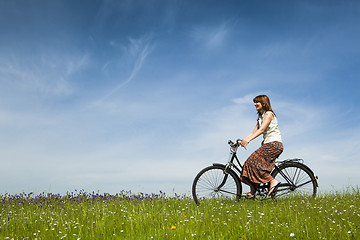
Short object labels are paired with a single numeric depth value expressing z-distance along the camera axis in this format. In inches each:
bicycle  327.9
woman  328.2
